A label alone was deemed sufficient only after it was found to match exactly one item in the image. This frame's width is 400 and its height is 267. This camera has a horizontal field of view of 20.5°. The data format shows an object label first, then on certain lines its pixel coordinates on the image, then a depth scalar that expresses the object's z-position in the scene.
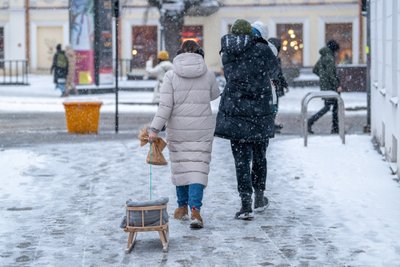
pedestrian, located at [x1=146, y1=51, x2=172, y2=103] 23.28
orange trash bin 19.77
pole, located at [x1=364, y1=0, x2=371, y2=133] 19.50
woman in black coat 9.98
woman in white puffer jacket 9.80
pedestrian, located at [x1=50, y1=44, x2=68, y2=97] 34.53
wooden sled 8.67
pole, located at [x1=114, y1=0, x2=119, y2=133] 18.96
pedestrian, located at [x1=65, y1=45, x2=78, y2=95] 35.25
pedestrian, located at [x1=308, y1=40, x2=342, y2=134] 19.12
